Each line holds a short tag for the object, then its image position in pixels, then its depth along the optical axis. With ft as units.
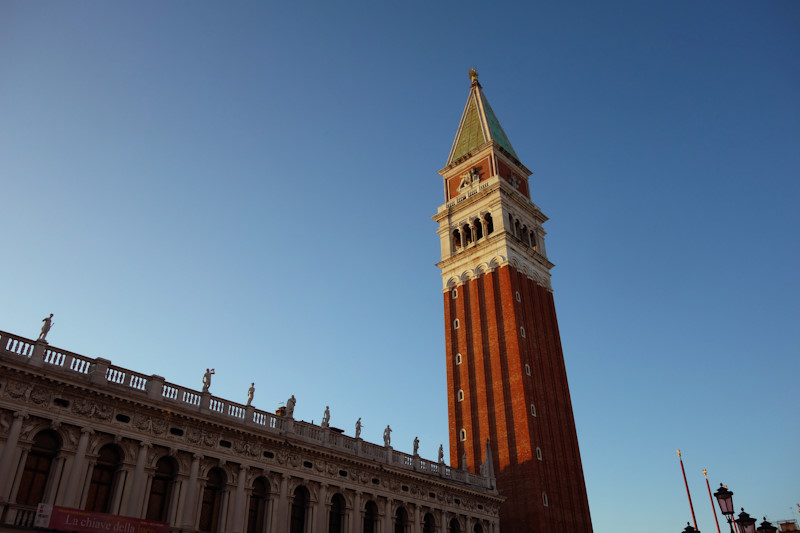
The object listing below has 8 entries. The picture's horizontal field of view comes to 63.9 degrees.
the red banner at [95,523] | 79.15
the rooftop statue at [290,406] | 112.47
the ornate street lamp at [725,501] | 76.02
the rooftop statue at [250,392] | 107.55
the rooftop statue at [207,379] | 102.63
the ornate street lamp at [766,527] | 91.56
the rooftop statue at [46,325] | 86.69
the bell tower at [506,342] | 171.32
